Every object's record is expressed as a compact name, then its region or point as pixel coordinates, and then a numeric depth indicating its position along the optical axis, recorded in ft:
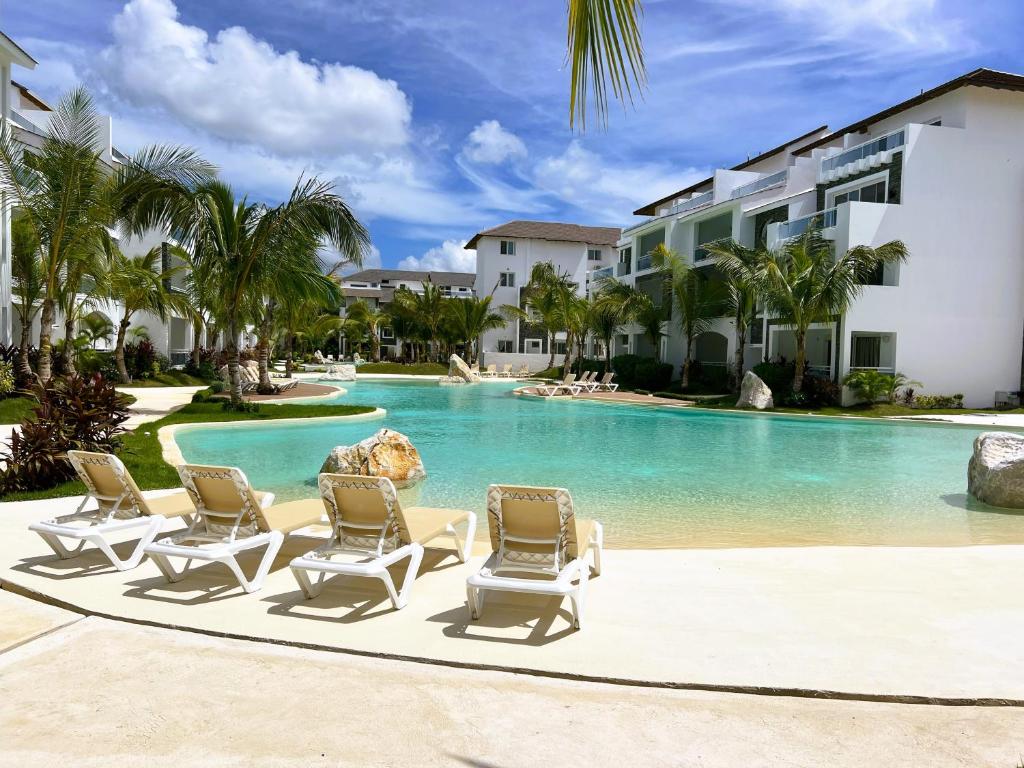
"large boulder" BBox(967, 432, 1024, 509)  31.35
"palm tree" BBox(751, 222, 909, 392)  80.07
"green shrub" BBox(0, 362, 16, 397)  55.16
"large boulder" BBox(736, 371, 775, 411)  84.39
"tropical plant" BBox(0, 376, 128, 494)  28.96
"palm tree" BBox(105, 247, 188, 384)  82.05
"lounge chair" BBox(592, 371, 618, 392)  110.32
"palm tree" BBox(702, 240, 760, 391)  90.79
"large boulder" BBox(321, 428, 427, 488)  32.99
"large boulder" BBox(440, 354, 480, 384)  140.26
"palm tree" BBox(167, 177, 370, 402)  58.44
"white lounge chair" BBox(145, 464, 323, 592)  16.85
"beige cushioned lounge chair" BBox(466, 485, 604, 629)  15.49
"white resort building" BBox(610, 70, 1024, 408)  84.43
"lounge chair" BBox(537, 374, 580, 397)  104.94
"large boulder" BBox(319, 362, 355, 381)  140.15
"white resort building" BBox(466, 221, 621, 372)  199.93
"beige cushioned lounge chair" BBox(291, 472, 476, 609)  16.22
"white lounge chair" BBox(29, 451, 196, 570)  18.40
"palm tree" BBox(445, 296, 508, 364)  178.91
